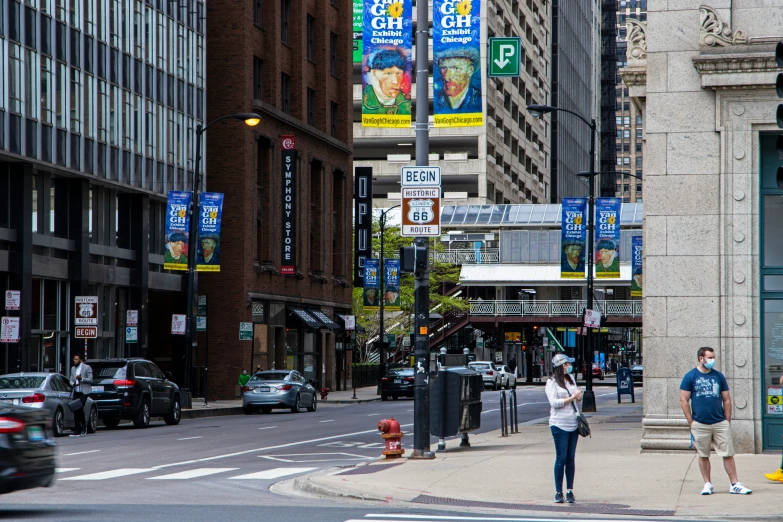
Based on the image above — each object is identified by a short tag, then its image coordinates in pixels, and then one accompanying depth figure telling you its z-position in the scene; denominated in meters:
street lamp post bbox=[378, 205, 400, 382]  57.72
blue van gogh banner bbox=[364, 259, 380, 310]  58.81
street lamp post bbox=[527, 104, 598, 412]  38.28
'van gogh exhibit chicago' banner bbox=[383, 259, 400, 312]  58.88
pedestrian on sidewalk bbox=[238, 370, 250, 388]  47.09
